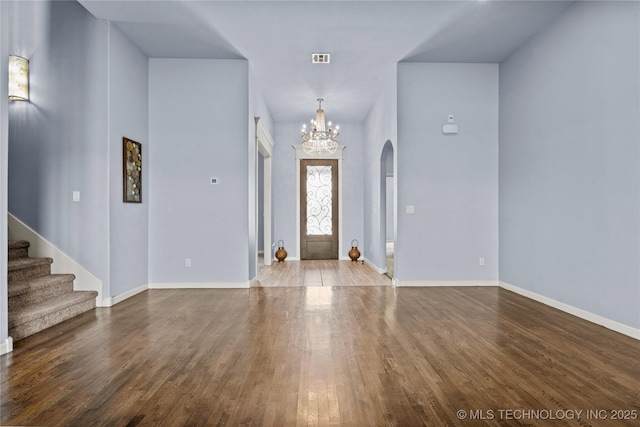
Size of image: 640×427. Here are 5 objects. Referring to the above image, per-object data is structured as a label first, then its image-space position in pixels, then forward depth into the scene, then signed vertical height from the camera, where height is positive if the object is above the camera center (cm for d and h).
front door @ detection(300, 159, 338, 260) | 927 +9
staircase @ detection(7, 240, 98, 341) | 333 -82
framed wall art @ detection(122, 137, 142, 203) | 480 +56
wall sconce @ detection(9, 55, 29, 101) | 425 +150
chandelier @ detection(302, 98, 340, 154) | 711 +138
